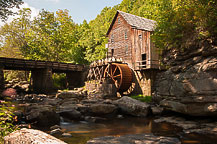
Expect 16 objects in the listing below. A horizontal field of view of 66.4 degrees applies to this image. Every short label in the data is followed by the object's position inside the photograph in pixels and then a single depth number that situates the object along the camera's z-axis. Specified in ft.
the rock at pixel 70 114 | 26.78
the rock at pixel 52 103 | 37.77
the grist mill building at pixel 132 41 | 48.80
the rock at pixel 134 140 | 14.98
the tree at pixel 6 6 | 40.06
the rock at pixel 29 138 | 8.80
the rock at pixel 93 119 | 26.37
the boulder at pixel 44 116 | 21.70
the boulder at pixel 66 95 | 51.99
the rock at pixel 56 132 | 18.84
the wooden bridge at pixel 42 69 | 64.39
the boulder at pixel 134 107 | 29.96
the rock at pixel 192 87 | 20.51
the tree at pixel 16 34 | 92.37
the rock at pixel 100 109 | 28.99
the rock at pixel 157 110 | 29.88
